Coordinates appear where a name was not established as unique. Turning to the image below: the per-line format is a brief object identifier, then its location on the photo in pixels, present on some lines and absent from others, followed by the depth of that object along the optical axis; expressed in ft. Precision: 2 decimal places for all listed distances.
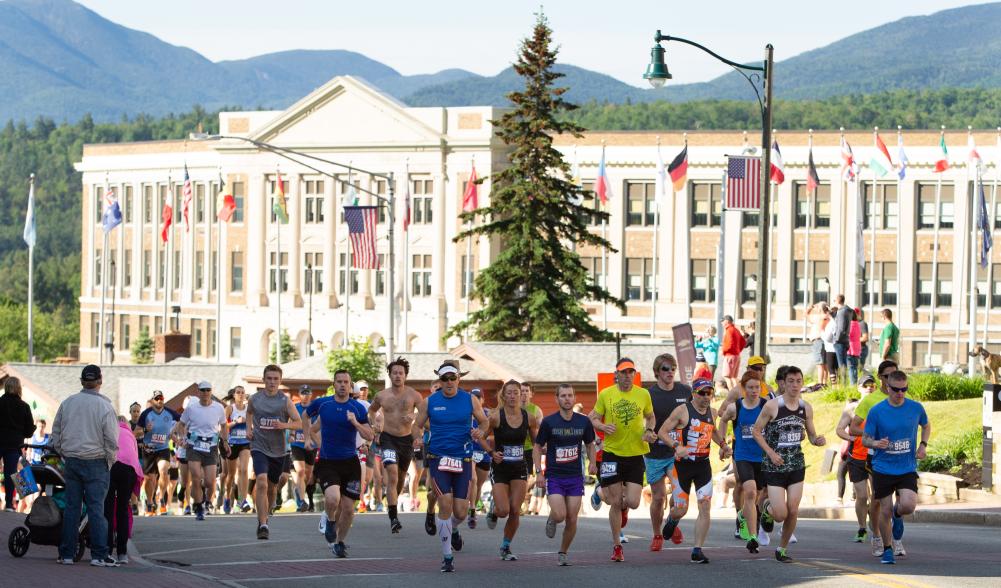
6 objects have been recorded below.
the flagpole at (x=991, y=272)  222.79
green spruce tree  202.69
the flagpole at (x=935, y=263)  246.47
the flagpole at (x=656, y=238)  267.41
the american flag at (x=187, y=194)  252.01
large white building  269.44
